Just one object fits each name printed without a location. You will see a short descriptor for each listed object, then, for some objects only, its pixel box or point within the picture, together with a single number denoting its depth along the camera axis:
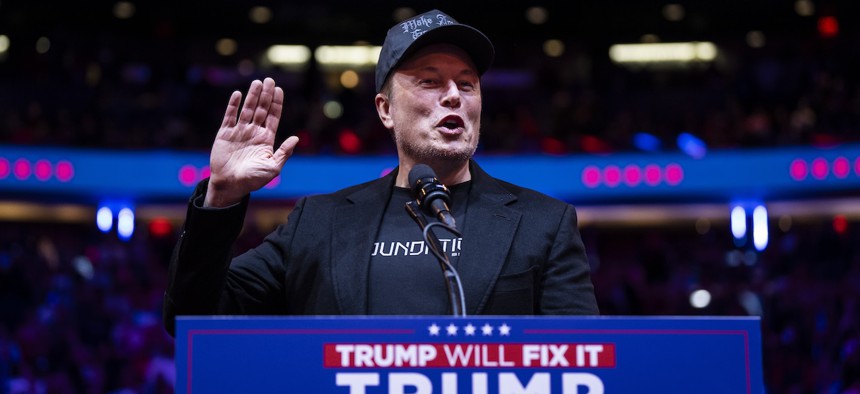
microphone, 1.80
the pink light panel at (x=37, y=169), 11.62
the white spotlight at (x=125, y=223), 13.54
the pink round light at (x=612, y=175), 12.45
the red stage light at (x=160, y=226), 14.69
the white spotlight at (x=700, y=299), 8.34
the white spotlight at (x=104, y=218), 13.38
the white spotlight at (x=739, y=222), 13.38
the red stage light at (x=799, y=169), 11.67
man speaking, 1.88
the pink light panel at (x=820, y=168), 11.27
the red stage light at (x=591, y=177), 12.42
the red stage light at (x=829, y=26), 15.81
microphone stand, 1.60
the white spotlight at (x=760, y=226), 13.12
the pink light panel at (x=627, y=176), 12.38
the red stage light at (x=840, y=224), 12.84
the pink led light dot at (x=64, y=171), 12.01
